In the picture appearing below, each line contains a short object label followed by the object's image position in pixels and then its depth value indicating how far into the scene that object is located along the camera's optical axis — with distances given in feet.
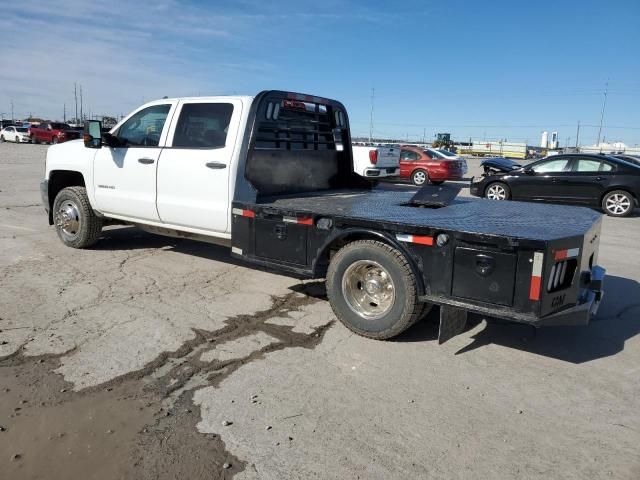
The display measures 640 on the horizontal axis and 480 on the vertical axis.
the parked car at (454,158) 72.09
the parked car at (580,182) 42.45
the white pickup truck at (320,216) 12.27
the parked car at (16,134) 142.00
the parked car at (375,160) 57.52
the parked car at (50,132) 131.44
